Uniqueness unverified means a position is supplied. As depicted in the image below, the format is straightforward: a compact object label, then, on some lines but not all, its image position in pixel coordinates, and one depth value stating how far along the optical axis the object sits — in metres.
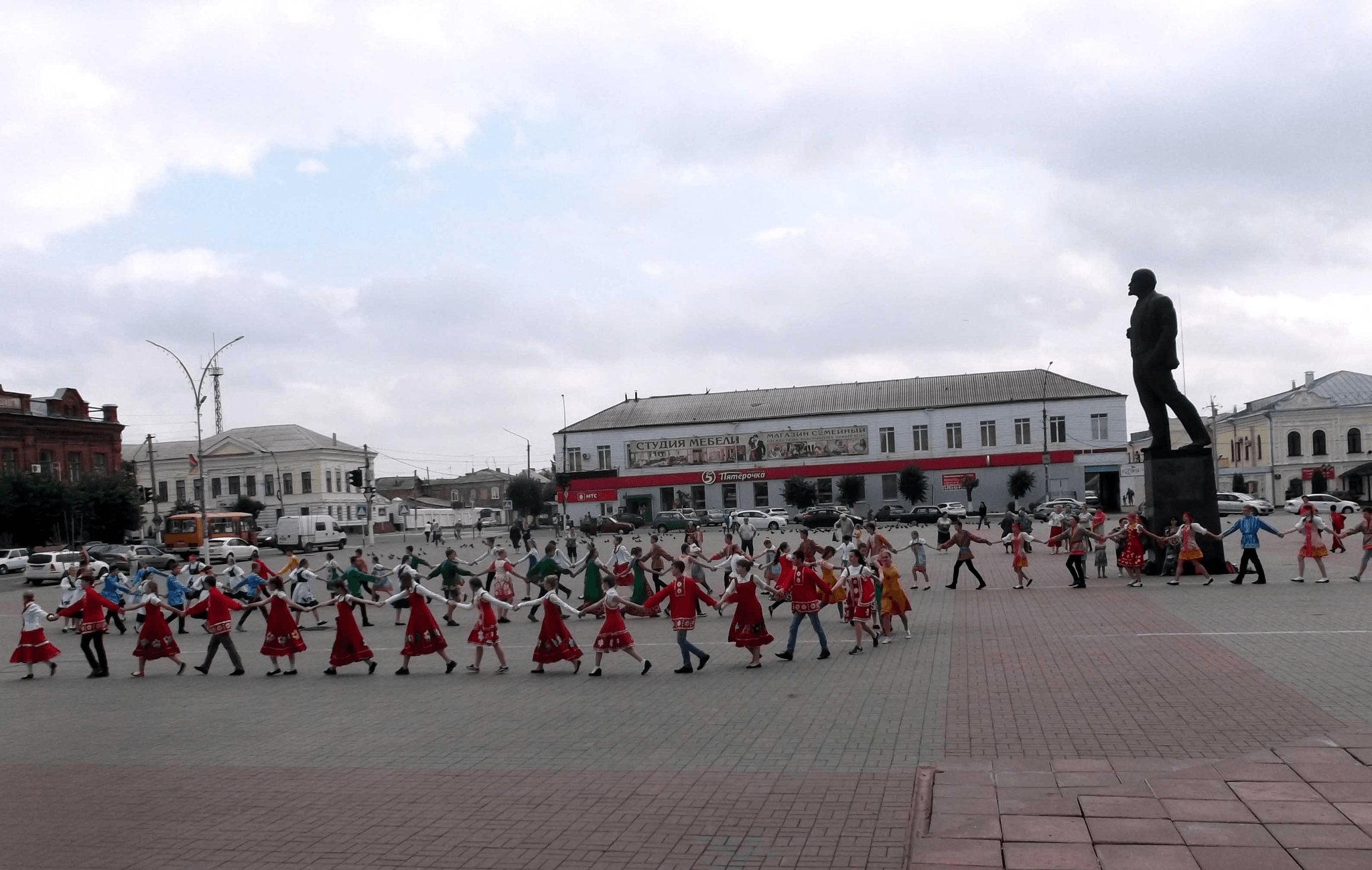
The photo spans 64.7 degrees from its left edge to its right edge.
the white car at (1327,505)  47.83
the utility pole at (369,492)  49.66
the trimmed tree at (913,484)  69.62
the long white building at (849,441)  70.19
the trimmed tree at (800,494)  72.12
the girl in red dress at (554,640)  13.18
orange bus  56.84
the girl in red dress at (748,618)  13.15
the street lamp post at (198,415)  42.41
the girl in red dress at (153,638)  14.95
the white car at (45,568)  41.53
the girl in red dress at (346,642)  14.13
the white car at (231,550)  50.03
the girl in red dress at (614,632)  13.07
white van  59.06
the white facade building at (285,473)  89.75
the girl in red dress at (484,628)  13.73
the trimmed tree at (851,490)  72.12
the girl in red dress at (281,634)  14.51
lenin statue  22.41
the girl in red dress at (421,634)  14.03
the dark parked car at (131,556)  39.00
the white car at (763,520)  59.16
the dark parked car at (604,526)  64.02
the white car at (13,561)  48.78
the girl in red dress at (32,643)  15.08
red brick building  62.75
